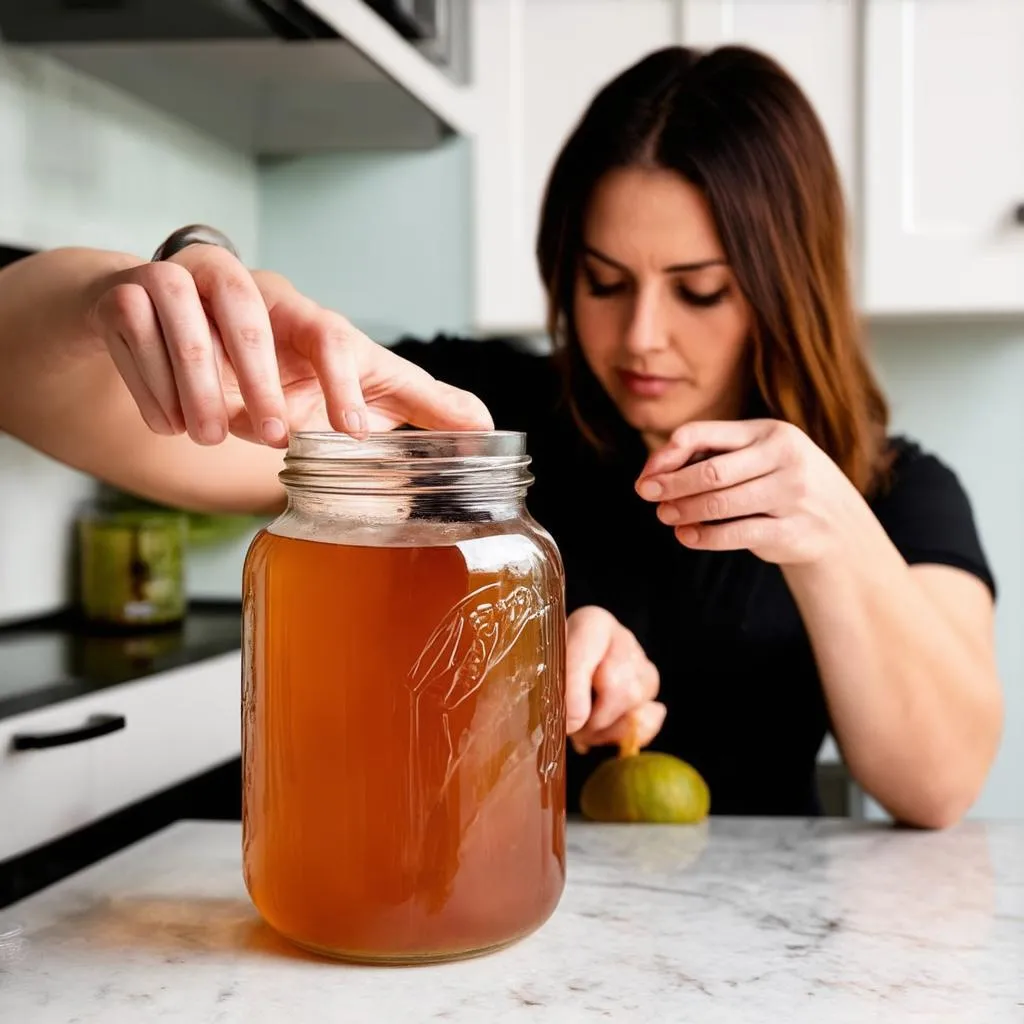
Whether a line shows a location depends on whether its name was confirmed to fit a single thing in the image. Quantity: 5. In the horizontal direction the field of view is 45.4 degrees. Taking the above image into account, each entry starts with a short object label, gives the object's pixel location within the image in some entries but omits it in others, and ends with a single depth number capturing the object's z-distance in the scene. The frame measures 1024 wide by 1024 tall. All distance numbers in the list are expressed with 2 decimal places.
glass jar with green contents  1.66
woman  0.80
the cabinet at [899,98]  1.92
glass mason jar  0.56
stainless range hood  1.28
